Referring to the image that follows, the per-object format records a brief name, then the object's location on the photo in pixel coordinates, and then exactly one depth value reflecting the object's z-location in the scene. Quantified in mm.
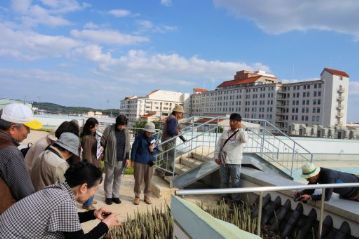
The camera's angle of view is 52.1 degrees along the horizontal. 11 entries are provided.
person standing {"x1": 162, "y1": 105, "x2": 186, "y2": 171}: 8492
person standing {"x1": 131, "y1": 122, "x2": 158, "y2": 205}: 7109
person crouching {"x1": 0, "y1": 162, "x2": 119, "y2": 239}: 2215
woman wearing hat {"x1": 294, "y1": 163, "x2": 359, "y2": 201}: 4637
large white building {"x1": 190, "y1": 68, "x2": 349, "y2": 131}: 89375
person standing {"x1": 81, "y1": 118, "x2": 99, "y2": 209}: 6535
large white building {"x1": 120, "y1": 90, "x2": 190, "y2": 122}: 143750
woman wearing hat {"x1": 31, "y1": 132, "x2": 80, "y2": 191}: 3322
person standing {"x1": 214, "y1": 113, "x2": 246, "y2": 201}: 6801
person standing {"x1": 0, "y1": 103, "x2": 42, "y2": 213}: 2686
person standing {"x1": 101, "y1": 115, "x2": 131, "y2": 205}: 6871
